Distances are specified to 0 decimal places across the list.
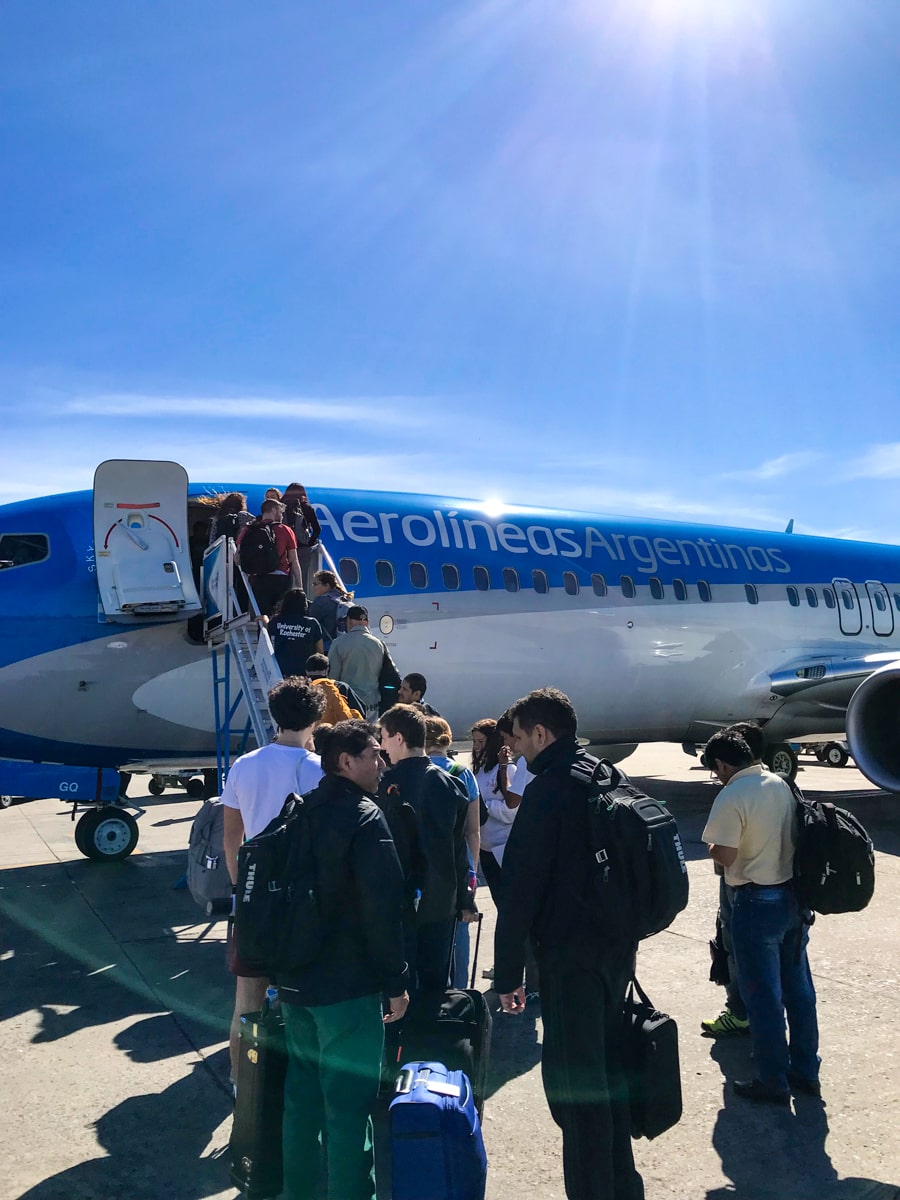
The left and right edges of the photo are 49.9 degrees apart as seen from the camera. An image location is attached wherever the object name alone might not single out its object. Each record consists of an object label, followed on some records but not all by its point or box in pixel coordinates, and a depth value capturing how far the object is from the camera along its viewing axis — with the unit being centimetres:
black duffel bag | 318
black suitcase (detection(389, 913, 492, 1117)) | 365
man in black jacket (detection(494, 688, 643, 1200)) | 310
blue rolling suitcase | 293
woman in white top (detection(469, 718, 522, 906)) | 581
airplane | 829
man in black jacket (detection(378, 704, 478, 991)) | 409
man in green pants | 311
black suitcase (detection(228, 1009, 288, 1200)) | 334
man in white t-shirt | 389
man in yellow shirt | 429
